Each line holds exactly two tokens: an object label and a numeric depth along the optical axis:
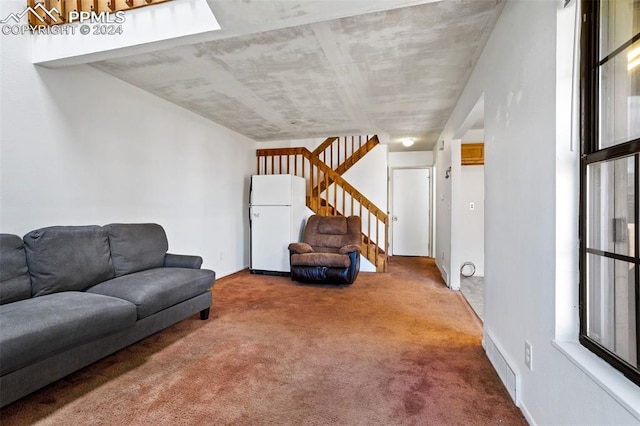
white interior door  6.71
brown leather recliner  4.09
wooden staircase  5.38
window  0.96
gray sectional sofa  1.49
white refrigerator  4.82
